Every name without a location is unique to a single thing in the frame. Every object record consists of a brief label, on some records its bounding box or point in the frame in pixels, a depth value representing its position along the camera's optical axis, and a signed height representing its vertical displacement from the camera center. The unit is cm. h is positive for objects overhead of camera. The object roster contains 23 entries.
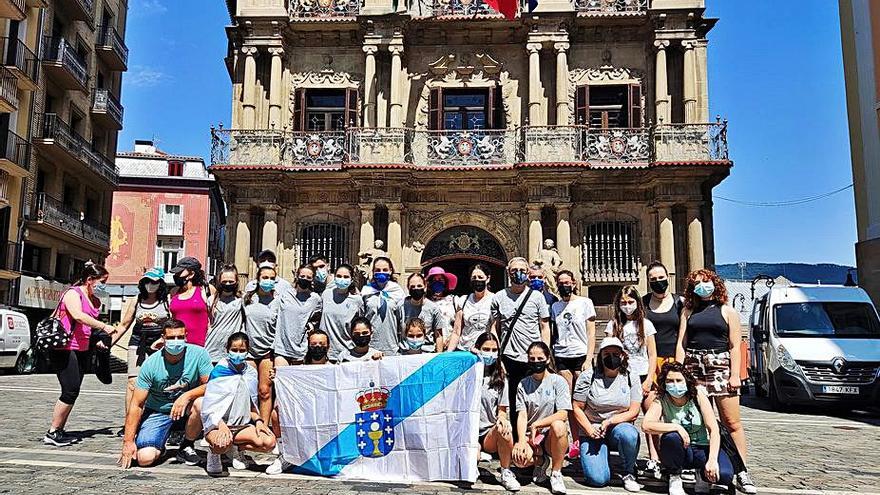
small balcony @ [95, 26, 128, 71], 3341 +1392
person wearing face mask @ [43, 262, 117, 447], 762 -20
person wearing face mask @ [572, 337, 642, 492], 626 -76
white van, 1173 -24
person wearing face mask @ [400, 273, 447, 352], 763 +22
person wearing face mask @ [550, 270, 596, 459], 761 -5
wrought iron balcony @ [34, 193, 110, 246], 2753 +473
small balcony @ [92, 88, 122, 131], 3309 +1076
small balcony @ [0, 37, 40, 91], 2530 +1006
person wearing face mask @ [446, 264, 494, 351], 740 +14
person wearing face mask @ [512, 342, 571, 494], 612 -78
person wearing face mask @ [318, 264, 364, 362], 755 +22
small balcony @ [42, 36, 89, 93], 2795 +1104
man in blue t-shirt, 662 -68
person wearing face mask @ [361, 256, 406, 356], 771 +26
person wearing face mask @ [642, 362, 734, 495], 591 -87
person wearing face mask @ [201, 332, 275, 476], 639 -80
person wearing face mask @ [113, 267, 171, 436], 764 +17
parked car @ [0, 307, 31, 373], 1950 -31
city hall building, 1928 +556
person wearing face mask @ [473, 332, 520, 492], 649 -62
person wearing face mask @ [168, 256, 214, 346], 768 +32
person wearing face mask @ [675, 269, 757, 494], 640 -13
